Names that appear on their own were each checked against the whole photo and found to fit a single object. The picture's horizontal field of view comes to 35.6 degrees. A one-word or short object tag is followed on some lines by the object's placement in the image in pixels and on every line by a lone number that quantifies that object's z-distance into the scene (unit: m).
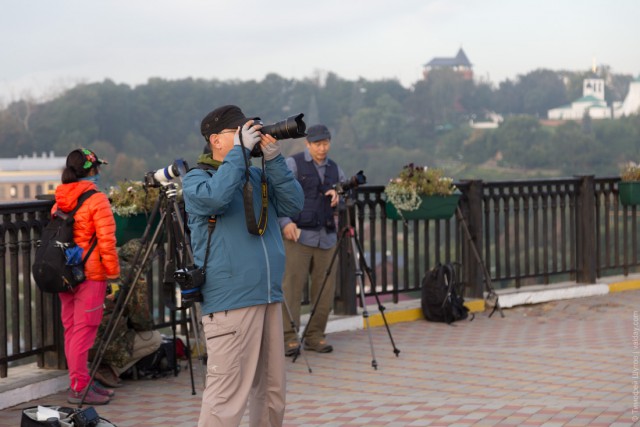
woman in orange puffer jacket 6.28
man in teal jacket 4.02
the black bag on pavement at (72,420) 4.43
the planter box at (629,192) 11.72
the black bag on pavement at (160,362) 7.16
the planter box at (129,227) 7.29
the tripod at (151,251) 6.41
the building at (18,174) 36.22
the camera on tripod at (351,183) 7.71
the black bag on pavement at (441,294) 9.37
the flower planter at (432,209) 9.41
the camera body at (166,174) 5.77
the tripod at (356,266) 7.79
